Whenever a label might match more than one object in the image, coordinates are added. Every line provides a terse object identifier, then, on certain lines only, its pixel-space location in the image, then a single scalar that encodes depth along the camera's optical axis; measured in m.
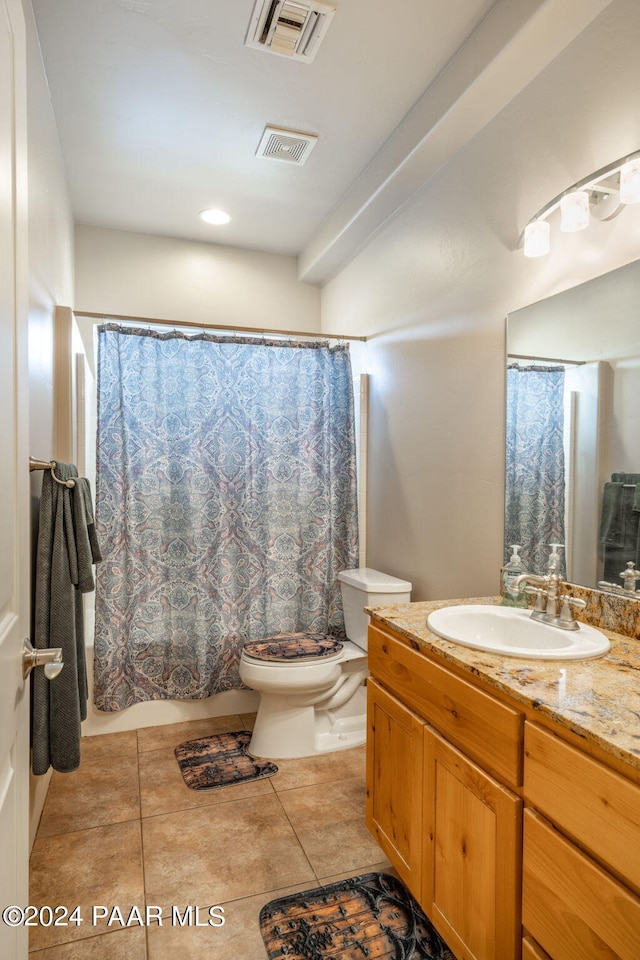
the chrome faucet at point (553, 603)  1.45
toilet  2.36
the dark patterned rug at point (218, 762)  2.25
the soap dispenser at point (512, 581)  1.68
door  0.79
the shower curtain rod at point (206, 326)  2.58
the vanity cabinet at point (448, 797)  1.10
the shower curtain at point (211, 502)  2.62
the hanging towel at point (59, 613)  1.74
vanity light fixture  1.35
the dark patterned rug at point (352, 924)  1.42
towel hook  1.65
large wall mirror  1.42
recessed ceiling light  3.01
